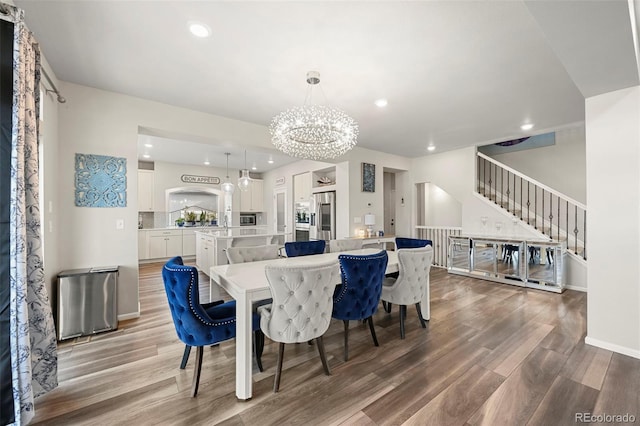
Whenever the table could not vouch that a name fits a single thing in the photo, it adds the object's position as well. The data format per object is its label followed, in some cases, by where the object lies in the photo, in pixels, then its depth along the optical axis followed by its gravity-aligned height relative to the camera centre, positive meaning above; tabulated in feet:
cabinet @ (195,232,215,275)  16.69 -2.62
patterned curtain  5.03 -0.79
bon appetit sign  25.45 +3.44
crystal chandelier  8.98 +2.97
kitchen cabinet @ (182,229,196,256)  24.40 -2.74
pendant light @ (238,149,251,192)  19.64 +2.42
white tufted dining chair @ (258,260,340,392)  6.04 -2.15
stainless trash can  8.84 -3.09
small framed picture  19.01 +2.62
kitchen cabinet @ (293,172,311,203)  22.81 +2.36
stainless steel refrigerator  20.01 -0.28
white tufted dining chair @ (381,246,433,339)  8.89 -2.32
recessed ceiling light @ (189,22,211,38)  6.58 +4.75
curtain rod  7.86 +4.03
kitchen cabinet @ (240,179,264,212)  28.32 +1.70
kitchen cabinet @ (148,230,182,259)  22.75 -2.68
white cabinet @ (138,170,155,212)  23.21 +2.12
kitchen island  15.81 -1.93
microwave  28.99 -0.66
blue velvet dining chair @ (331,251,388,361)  7.64 -2.22
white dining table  5.99 -2.08
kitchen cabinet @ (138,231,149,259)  22.16 -2.74
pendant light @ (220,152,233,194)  20.23 +2.03
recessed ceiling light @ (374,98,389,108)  10.98 +4.73
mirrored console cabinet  14.20 -3.11
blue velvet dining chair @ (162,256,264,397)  5.81 -2.39
